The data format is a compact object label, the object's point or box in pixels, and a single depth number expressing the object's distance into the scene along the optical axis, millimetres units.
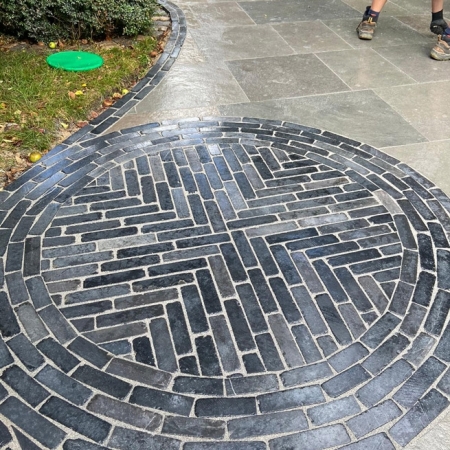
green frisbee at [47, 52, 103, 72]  4414
